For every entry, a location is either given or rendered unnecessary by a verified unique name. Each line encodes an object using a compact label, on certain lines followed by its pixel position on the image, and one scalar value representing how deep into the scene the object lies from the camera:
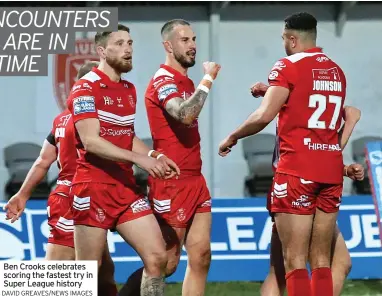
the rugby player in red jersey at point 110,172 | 14.74
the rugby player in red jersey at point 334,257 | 16.03
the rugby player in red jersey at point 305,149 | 15.00
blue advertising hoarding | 22.36
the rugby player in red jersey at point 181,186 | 16.22
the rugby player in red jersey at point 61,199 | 16.97
